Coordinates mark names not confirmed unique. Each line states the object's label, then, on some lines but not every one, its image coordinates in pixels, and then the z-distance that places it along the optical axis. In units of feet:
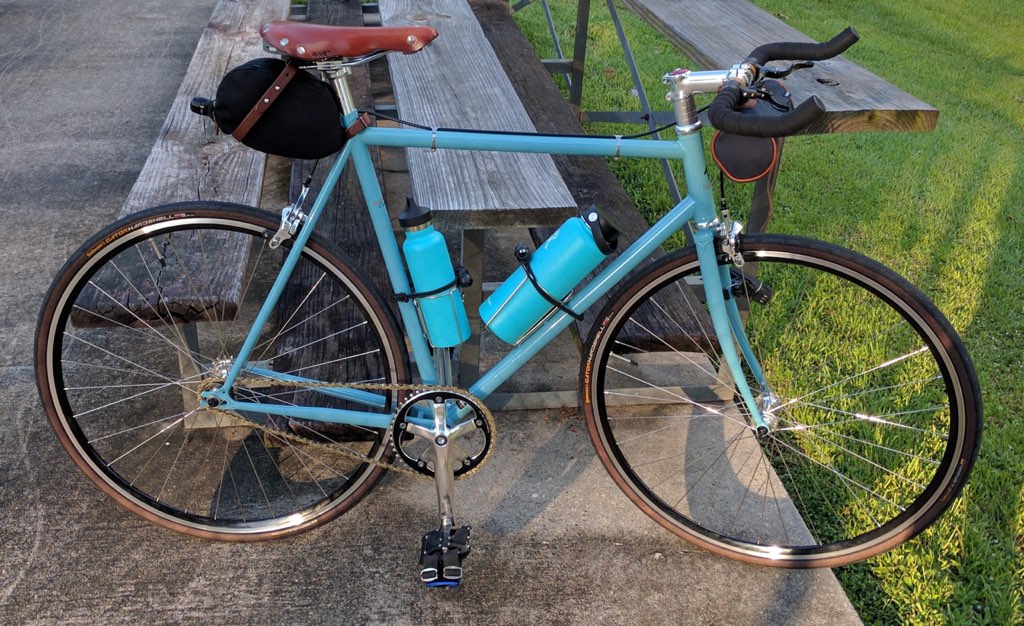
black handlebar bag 6.14
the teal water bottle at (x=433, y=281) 6.89
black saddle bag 6.46
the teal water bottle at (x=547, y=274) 6.81
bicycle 6.76
